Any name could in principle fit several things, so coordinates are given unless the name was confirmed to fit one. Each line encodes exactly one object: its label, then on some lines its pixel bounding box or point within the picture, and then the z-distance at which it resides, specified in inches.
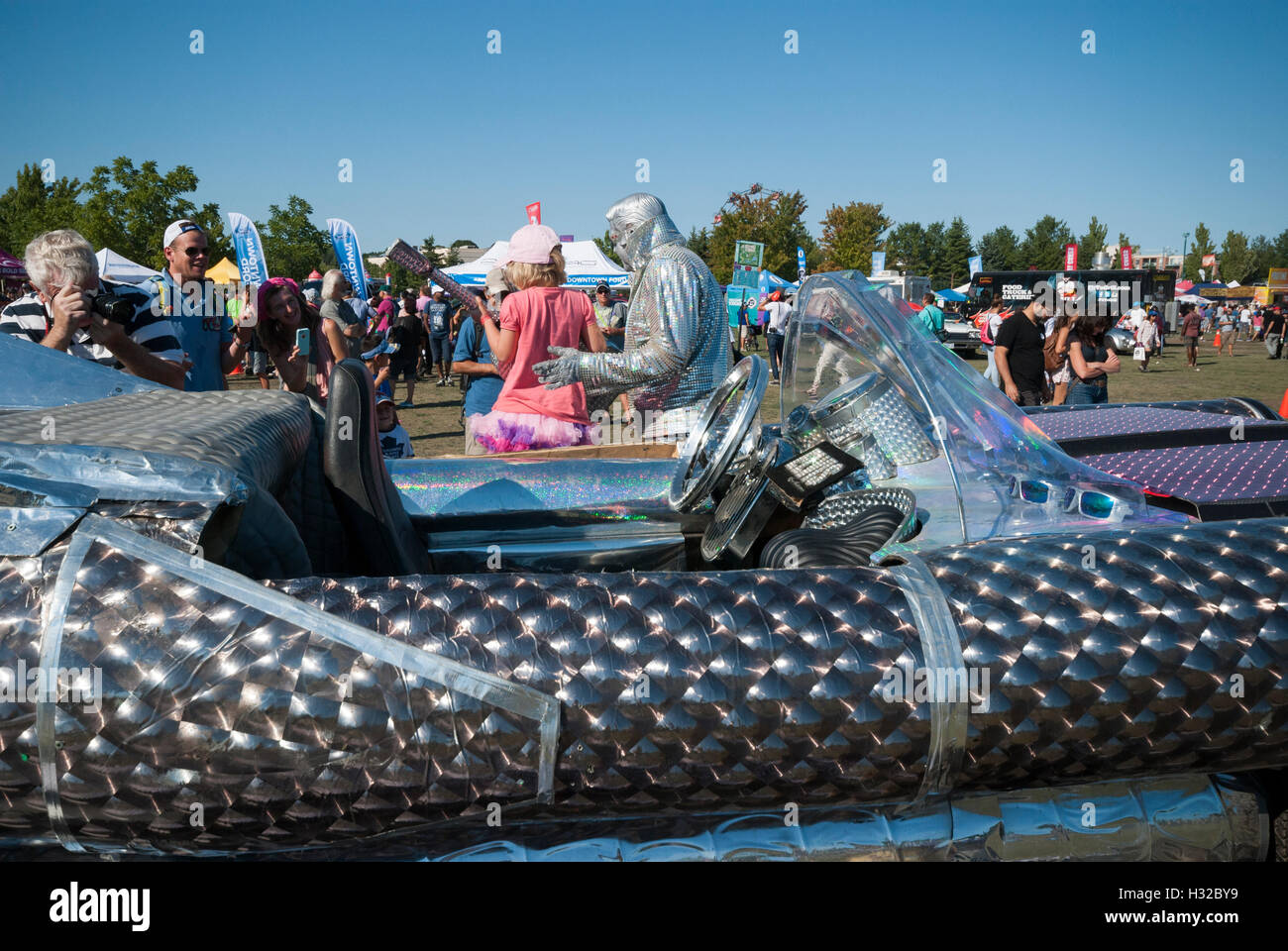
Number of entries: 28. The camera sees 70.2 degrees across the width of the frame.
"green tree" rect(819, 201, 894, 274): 1728.0
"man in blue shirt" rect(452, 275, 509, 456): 209.5
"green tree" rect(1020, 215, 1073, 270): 2812.5
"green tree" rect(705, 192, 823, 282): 1584.6
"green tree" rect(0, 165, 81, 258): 973.2
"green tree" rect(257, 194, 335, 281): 1299.2
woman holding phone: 188.7
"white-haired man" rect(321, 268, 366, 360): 304.6
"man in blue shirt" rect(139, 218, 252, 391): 152.0
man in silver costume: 132.6
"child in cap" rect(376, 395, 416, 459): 189.9
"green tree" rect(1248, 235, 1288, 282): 3262.8
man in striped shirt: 120.0
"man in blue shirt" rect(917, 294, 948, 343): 527.2
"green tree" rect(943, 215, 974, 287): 2524.6
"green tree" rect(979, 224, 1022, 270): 2982.3
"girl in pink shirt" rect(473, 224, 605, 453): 152.4
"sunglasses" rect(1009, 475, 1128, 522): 62.2
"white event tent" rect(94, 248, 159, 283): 657.6
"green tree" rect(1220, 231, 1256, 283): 3208.7
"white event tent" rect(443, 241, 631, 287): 874.8
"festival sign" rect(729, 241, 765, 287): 709.9
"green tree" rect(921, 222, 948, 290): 2566.4
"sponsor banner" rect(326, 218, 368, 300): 408.2
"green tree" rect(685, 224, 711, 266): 1816.7
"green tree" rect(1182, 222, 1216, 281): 3572.8
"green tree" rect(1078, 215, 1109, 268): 3034.0
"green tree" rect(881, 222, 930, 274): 2588.6
